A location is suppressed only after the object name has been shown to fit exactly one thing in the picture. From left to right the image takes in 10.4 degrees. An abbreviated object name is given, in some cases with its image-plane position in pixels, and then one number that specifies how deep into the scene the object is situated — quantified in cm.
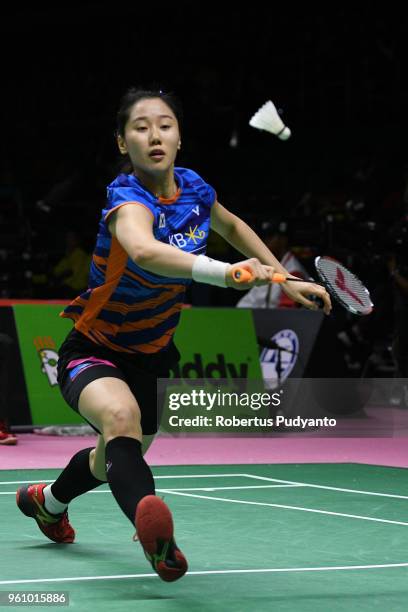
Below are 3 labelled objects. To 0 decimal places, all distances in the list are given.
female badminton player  703
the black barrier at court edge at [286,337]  1950
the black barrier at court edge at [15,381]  1822
